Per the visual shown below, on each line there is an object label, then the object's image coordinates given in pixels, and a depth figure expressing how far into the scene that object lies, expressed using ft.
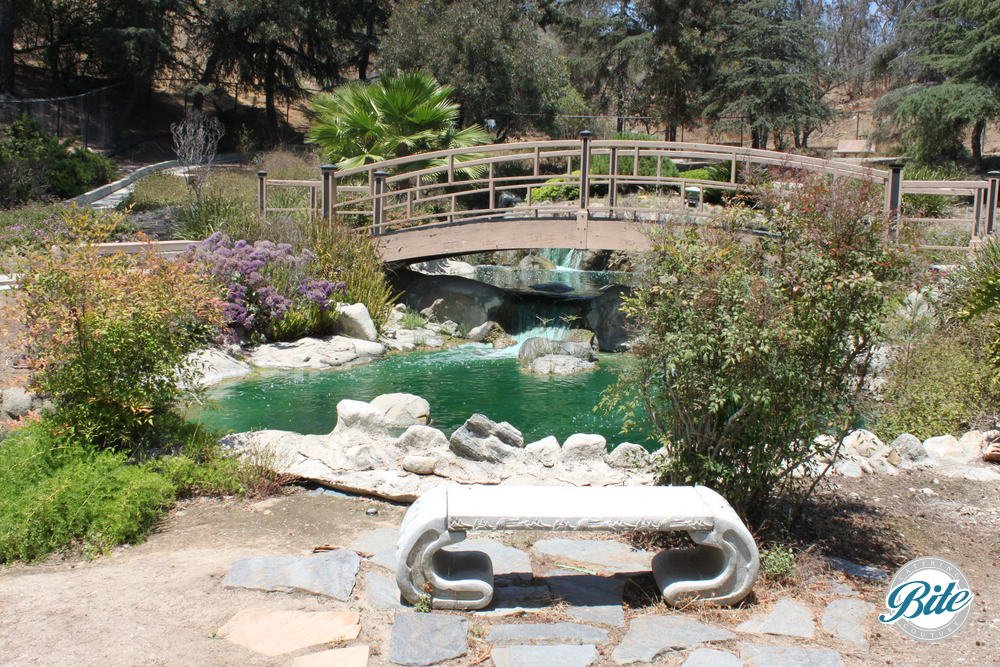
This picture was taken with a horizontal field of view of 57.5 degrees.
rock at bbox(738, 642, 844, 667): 12.16
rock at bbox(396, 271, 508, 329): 50.24
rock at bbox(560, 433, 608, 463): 23.25
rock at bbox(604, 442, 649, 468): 18.09
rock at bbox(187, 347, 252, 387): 36.01
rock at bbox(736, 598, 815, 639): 13.25
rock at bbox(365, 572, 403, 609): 13.87
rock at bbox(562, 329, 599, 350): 47.17
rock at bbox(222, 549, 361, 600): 14.24
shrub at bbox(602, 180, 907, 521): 14.88
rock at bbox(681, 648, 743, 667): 12.15
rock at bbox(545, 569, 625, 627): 13.62
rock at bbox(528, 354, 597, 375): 40.96
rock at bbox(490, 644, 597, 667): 12.09
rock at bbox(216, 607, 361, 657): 12.48
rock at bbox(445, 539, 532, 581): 15.13
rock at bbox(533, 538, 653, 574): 15.66
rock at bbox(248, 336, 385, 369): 39.81
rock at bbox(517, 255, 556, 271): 66.28
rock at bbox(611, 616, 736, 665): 12.46
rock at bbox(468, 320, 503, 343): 48.42
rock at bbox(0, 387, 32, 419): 26.48
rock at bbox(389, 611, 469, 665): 12.27
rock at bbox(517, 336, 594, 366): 42.68
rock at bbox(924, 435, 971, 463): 22.77
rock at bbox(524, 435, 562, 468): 22.90
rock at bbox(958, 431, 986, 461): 23.18
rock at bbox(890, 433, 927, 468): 22.39
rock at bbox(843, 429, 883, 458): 23.03
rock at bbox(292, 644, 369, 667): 11.98
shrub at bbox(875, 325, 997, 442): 26.30
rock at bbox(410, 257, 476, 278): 62.18
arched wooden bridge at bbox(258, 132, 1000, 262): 42.32
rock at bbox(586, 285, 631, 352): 47.67
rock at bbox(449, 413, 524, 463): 22.44
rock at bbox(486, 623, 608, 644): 12.80
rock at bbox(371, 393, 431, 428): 31.19
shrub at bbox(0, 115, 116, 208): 61.00
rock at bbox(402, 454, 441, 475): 20.77
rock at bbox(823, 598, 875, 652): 13.04
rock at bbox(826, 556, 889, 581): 15.19
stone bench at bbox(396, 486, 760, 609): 13.30
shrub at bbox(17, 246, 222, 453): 19.13
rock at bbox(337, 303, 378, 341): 44.06
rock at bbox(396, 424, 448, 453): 23.71
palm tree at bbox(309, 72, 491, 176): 58.65
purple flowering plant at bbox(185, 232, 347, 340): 40.50
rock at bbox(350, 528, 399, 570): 15.58
